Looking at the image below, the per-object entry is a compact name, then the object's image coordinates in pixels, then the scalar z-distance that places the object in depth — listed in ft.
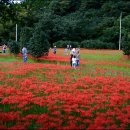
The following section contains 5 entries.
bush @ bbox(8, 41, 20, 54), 164.87
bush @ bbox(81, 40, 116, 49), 272.92
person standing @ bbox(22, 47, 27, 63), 121.39
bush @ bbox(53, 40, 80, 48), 272.92
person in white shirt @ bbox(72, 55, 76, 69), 98.35
